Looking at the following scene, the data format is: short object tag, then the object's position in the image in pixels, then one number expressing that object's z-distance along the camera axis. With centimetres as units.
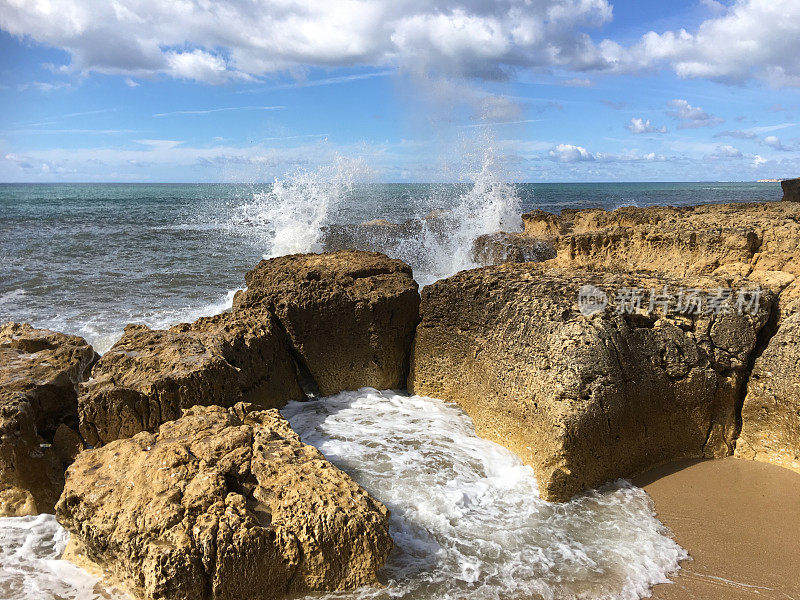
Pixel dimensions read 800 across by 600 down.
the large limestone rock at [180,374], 333
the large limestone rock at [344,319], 448
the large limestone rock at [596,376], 330
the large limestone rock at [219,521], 235
